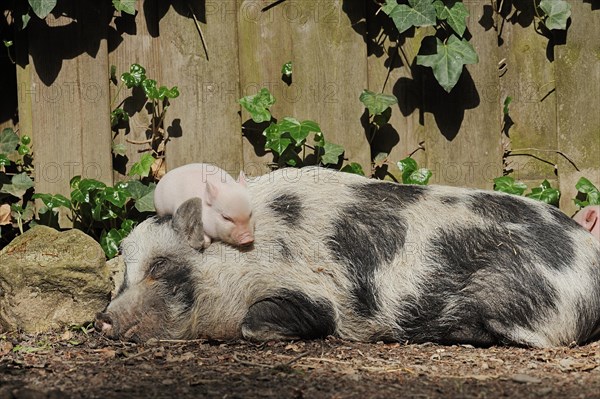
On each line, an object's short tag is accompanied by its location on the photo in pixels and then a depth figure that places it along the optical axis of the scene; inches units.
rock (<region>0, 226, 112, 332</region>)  334.3
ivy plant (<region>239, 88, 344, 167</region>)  387.2
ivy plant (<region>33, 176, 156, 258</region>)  380.7
